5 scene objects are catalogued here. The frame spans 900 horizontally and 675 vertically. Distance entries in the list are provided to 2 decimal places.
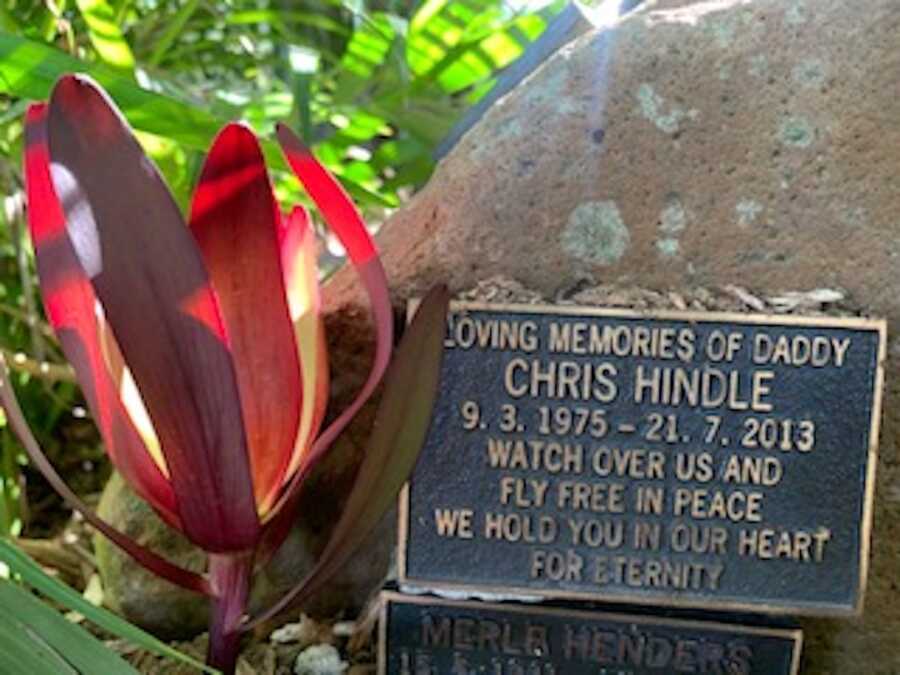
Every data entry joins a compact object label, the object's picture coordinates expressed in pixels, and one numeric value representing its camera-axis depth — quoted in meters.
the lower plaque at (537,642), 0.46
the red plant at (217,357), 0.39
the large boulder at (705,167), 0.45
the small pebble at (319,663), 0.48
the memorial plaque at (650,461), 0.45
